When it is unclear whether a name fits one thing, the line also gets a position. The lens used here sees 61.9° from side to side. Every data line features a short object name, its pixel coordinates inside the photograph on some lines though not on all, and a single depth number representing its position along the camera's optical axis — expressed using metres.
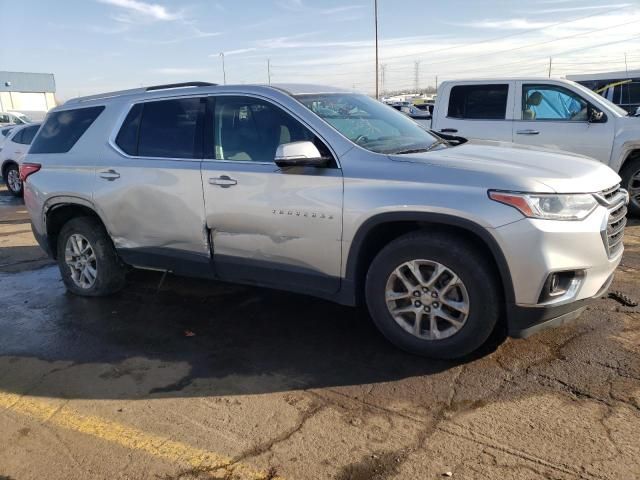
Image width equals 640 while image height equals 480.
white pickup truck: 7.38
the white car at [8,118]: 26.53
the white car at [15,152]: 12.59
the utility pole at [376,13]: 36.90
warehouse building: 69.69
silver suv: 3.16
